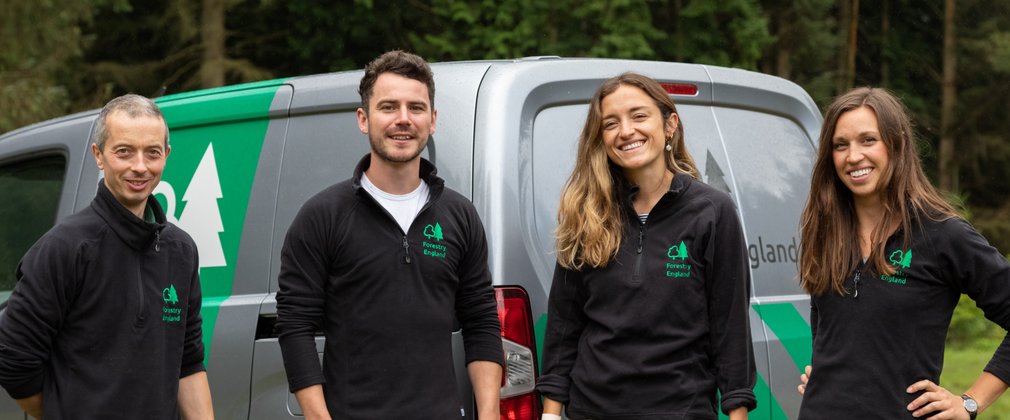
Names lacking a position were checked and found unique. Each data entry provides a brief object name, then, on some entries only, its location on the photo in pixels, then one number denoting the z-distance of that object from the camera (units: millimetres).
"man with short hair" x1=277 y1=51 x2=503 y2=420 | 3342
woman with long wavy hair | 3305
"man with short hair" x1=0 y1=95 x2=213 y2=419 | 3133
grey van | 3686
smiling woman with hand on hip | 3197
